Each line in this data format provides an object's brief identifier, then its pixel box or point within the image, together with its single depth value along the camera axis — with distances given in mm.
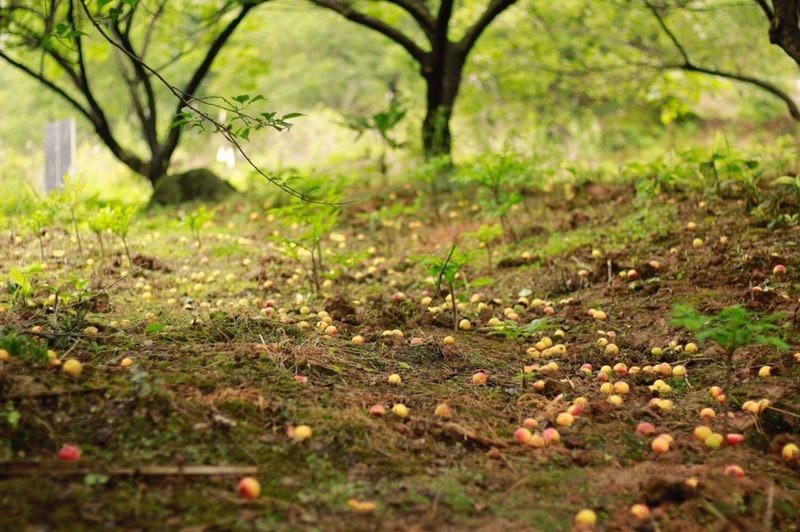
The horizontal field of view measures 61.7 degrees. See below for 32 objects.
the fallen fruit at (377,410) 2725
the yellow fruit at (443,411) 2807
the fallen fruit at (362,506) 2066
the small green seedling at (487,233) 5340
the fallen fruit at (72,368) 2633
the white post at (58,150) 11688
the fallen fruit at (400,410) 2747
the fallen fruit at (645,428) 2803
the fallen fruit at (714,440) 2686
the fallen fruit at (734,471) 2404
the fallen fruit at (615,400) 3123
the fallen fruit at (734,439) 2716
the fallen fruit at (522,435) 2674
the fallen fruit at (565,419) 2834
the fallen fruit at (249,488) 2062
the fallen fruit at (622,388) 3262
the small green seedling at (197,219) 6163
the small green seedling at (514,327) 3011
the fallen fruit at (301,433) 2434
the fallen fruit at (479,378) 3307
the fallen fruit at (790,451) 2576
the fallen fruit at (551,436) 2660
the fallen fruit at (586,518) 2094
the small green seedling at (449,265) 3980
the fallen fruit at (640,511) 2137
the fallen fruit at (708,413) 2971
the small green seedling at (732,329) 2393
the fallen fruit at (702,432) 2732
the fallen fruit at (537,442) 2648
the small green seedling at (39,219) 5377
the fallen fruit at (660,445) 2635
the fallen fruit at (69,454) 2125
